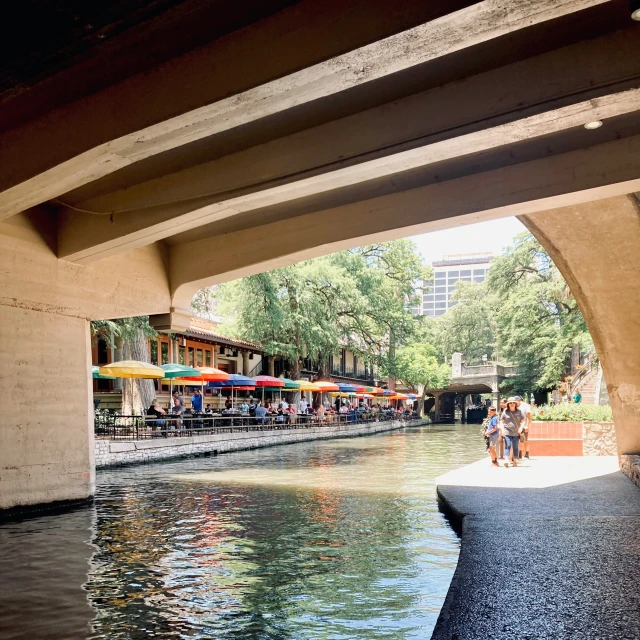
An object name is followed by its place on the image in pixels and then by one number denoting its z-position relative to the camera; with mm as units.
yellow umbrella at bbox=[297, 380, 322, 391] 34969
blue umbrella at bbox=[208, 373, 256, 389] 28203
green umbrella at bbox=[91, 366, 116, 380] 22231
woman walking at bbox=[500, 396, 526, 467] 14422
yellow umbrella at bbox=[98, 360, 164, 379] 20156
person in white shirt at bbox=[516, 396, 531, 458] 15672
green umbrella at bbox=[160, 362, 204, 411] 22703
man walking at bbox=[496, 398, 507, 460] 14802
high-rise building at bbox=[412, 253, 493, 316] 180125
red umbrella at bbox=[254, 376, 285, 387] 30427
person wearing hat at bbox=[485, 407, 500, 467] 14984
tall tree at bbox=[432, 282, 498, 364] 70312
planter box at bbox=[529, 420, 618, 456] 16500
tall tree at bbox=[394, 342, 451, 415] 50069
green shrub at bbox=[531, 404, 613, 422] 17616
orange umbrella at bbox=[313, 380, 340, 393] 37125
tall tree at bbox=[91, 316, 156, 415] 21312
